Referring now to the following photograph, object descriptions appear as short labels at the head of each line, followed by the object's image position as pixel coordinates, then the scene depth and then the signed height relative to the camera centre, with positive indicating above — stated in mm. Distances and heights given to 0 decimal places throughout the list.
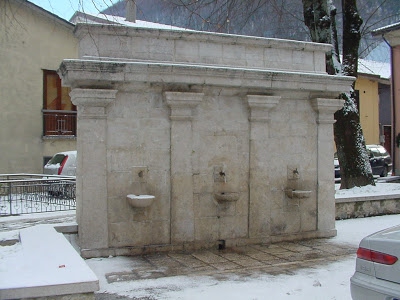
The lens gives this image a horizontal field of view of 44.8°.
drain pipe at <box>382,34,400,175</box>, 21939 +1490
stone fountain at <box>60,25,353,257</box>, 7461 +217
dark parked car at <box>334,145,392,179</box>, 24500 -518
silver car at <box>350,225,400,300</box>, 4142 -1057
